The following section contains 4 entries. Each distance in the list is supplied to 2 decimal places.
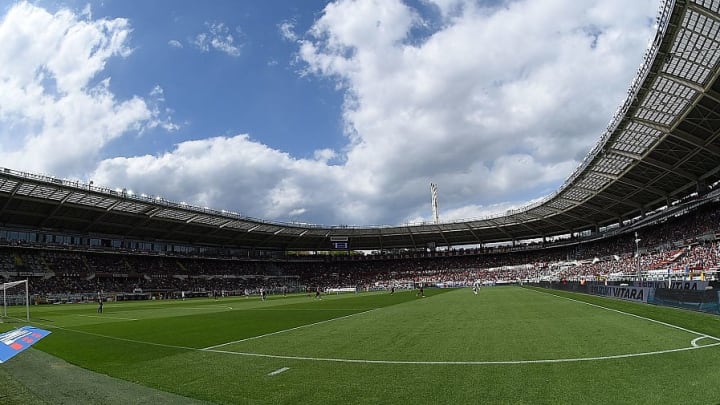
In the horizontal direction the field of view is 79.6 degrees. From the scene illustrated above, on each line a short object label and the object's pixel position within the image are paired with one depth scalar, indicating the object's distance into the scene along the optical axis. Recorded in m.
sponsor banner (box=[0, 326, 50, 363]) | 6.37
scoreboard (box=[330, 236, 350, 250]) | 100.94
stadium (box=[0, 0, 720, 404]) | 8.80
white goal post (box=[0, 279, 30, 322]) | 53.66
